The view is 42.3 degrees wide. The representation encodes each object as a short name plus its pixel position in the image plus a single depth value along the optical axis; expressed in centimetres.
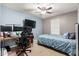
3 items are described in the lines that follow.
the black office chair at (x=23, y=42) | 185
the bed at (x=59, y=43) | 179
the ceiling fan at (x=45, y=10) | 189
